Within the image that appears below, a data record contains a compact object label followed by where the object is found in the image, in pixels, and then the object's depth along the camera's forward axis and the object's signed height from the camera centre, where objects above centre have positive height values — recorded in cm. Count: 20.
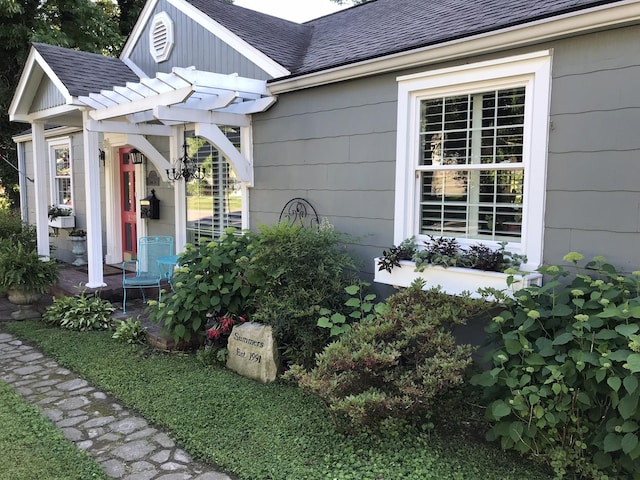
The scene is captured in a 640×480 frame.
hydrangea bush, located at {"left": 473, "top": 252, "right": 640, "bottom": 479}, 249 -98
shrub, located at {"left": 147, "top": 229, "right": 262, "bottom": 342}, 473 -93
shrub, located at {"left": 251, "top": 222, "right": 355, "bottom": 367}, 416 -78
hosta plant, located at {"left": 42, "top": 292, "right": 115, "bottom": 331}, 579 -145
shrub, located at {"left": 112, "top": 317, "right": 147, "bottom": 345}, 522 -148
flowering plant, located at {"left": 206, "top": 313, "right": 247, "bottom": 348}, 468 -128
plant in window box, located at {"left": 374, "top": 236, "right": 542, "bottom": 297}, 353 -55
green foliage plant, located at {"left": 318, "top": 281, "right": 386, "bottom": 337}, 388 -98
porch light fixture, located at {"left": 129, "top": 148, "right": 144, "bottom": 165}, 760 +50
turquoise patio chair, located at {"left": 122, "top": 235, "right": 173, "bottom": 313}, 650 -89
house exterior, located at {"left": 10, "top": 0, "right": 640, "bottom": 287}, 333 +67
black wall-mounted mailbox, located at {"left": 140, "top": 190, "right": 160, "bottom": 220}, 741 -25
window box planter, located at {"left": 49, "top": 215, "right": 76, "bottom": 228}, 957 -60
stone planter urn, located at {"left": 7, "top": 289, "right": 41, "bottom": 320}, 635 -142
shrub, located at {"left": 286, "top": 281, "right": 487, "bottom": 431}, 302 -108
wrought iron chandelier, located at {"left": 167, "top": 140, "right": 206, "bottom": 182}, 660 +28
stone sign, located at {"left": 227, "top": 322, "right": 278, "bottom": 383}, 423 -137
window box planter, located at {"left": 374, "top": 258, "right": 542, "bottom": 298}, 349 -63
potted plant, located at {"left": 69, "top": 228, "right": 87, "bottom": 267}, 912 -100
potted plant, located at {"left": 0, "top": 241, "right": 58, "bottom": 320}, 619 -109
